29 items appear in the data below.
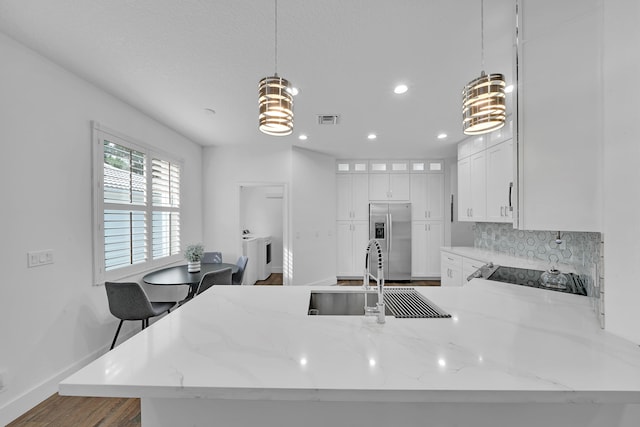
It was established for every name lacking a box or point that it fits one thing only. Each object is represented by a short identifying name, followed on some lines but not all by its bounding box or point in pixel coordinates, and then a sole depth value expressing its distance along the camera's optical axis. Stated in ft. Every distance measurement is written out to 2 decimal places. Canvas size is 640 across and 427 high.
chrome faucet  3.99
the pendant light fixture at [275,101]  4.34
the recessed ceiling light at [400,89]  8.22
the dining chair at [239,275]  11.21
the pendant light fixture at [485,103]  4.17
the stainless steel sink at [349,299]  5.41
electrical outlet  5.76
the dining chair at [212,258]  13.02
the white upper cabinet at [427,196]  17.49
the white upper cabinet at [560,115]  3.66
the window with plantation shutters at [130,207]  8.34
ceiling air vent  10.63
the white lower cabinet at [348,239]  17.81
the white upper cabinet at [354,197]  17.81
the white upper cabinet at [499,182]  10.58
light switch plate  6.37
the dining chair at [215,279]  8.38
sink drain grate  4.44
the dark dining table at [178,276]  9.02
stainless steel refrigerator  17.08
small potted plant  10.60
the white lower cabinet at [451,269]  12.04
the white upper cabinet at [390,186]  17.67
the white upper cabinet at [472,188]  12.18
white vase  10.62
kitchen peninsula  2.56
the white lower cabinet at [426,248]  17.44
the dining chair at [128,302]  7.42
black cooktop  5.66
